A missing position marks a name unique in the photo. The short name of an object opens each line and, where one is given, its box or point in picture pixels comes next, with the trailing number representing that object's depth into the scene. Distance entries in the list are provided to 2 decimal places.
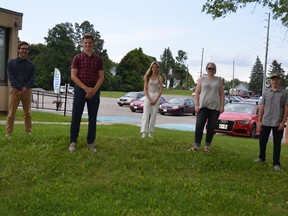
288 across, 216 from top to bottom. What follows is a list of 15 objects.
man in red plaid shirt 7.13
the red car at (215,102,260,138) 17.03
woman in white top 9.34
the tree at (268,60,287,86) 118.69
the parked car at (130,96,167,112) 32.25
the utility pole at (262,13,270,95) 61.08
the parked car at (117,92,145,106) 39.04
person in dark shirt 8.59
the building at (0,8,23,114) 16.47
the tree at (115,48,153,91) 83.19
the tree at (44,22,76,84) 86.12
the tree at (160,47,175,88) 129.35
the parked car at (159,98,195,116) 31.70
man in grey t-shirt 7.70
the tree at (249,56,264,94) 124.24
